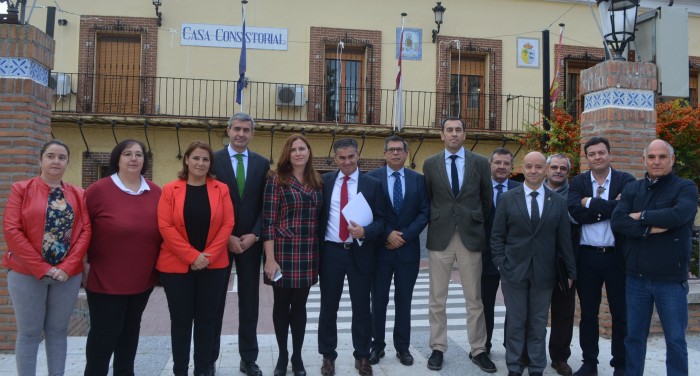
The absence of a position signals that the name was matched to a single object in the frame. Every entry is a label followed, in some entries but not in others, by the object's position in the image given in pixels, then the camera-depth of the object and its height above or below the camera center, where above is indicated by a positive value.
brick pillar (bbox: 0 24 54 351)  5.20 +0.70
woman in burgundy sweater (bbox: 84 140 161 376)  3.86 -0.38
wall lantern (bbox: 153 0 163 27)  14.61 +4.79
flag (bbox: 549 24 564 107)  14.69 +3.19
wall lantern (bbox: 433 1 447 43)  15.41 +5.25
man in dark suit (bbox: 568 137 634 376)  4.65 -0.38
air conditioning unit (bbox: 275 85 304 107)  15.02 +2.80
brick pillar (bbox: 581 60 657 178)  5.87 +1.03
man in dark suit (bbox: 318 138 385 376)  4.59 -0.42
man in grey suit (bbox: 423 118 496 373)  4.89 -0.23
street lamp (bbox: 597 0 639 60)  6.16 +2.03
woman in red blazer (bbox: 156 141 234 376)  3.99 -0.37
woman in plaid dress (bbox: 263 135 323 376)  4.40 -0.29
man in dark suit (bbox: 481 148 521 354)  5.08 -0.38
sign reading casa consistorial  14.96 +4.34
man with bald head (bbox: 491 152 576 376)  4.49 -0.37
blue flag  13.67 +3.04
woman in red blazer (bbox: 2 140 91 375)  3.72 -0.39
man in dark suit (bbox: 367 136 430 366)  4.83 -0.35
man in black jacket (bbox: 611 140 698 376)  4.00 -0.28
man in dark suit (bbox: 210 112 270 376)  4.54 -0.14
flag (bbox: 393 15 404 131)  14.85 +2.76
